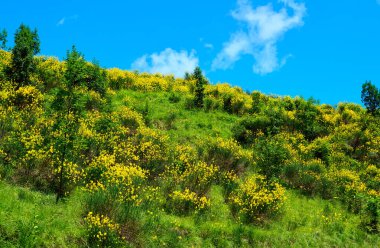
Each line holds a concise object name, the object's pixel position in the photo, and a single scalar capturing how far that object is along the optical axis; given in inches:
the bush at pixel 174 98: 1254.7
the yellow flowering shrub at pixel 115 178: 532.1
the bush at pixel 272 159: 753.0
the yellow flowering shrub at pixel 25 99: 832.3
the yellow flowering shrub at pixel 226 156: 860.6
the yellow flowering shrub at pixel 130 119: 907.7
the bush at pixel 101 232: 450.6
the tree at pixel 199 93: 1235.9
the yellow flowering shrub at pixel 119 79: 1254.7
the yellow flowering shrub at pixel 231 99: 1334.9
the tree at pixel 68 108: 551.5
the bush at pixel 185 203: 622.5
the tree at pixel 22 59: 948.0
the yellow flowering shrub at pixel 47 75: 1004.8
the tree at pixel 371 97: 1411.2
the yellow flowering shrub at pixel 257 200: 655.8
